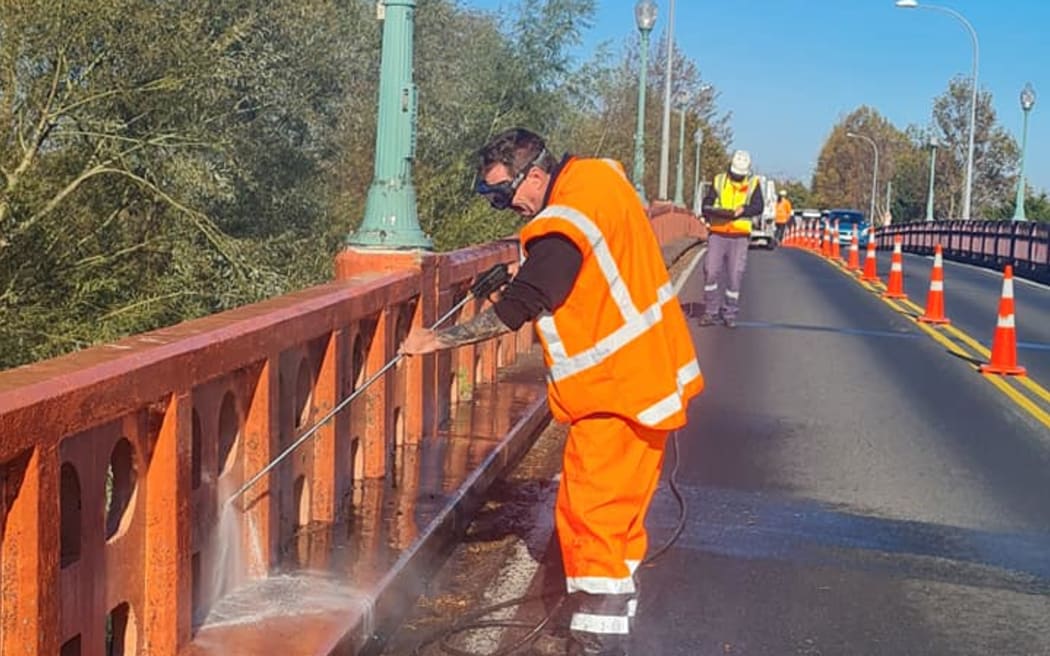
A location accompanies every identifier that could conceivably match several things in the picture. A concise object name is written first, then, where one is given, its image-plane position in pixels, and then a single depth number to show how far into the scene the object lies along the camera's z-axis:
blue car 54.22
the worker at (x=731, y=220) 13.82
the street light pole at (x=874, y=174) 91.61
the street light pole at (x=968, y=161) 39.25
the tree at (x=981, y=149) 75.75
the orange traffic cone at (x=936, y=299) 16.12
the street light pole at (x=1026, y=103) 36.12
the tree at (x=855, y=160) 106.88
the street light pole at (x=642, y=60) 23.23
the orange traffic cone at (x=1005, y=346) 11.95
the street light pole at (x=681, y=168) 39.68
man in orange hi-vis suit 3.94
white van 36.16
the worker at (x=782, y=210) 40.91
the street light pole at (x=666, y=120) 31.44
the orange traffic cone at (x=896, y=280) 19.78
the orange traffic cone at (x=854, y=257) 28.33
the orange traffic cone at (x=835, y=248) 33.04
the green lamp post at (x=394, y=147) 6.55
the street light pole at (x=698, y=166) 54.22
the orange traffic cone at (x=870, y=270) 23.89
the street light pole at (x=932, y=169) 54.06
